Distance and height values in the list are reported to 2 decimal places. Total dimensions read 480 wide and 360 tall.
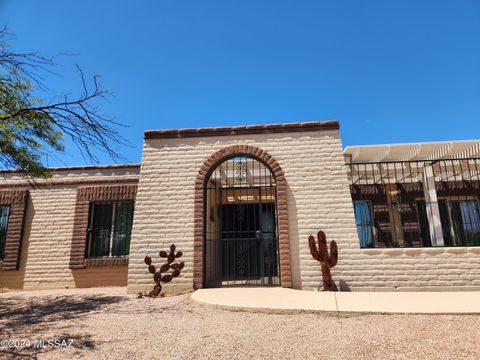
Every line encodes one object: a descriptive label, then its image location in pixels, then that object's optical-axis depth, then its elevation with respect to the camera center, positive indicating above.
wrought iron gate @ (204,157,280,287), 7.14 +0.38
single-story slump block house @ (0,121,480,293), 6.22 +0.95
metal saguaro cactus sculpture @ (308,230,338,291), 5.97 -0.23
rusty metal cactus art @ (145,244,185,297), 6.34 -0.43
